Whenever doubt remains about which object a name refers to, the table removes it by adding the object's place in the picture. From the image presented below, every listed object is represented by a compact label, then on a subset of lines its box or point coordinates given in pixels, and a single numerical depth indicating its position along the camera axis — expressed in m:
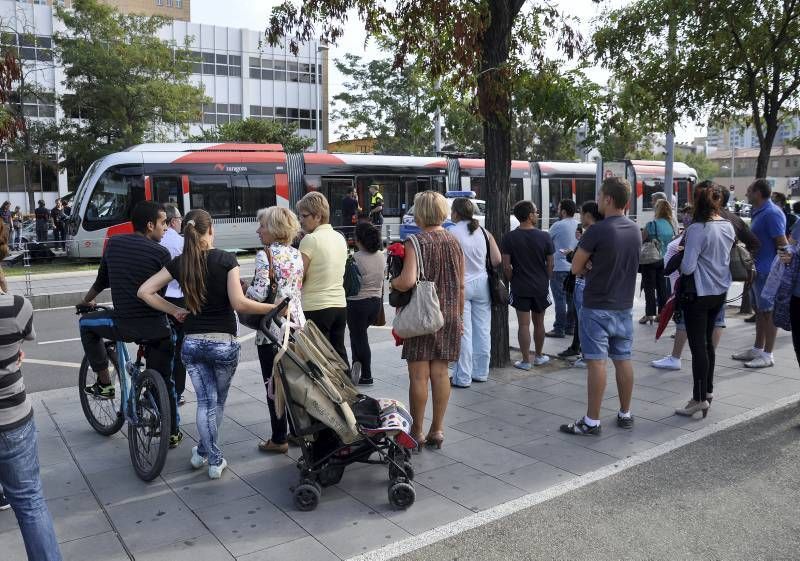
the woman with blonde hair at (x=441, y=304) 4.90
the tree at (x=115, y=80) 27.12
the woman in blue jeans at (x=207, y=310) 4.35
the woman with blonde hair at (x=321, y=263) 5.40
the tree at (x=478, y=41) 6.80
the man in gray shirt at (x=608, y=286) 5.17
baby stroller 4.10
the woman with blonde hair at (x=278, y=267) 4.72
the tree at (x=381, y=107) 40.41
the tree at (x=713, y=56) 10.95
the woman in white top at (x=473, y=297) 6.61
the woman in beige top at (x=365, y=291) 6.64
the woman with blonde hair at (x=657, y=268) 9.28
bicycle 4.50
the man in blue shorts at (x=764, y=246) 7.44
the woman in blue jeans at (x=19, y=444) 2.98
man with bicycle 4.84
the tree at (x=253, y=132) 37.69
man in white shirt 5.43
